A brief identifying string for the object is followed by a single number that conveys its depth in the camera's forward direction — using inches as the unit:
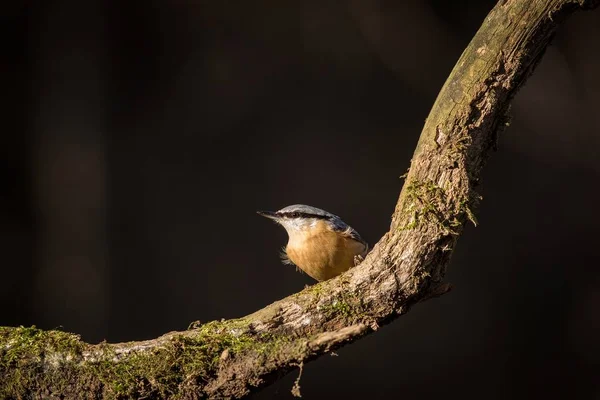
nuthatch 268.2
